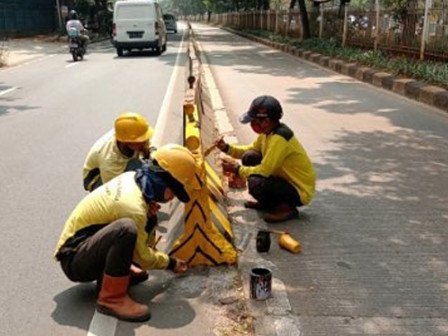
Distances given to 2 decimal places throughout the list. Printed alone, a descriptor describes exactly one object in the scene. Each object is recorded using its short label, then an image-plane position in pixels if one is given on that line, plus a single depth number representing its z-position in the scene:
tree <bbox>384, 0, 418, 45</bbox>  14.48
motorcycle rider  20.31
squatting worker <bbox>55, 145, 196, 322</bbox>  3.25
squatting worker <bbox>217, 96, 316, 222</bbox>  4.50
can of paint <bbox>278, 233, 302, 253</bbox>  4.09
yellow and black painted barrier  3.90
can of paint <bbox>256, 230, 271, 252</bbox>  4.06
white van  22.20
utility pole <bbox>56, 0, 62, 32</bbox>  37.04
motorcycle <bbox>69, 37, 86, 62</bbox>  20.27
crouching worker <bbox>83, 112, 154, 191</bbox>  4.09
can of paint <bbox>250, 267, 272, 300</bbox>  3.34
